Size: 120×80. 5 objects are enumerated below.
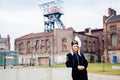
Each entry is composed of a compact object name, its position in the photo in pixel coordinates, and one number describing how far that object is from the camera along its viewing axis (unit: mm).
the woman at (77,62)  3792
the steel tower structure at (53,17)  39690
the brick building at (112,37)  32246
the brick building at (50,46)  33041
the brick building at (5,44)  47235
